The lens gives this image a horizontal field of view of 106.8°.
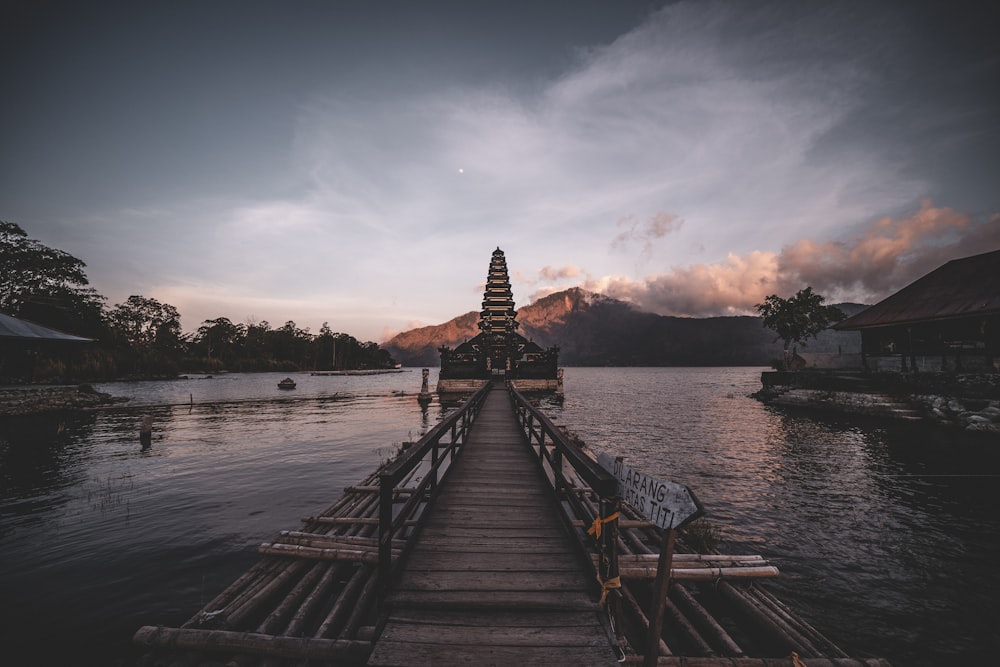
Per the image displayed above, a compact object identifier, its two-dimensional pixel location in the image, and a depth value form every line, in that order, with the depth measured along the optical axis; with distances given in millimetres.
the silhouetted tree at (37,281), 43781
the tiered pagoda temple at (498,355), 41088
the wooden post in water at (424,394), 34709
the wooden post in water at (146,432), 17344
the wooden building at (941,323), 22327
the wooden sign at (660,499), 2400
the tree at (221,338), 109438
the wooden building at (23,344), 25906
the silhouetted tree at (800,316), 45344
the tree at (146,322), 90375
